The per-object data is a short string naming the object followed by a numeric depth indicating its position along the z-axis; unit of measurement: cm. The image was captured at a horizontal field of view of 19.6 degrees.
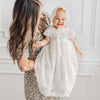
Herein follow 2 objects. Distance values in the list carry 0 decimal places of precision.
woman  252
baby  260
